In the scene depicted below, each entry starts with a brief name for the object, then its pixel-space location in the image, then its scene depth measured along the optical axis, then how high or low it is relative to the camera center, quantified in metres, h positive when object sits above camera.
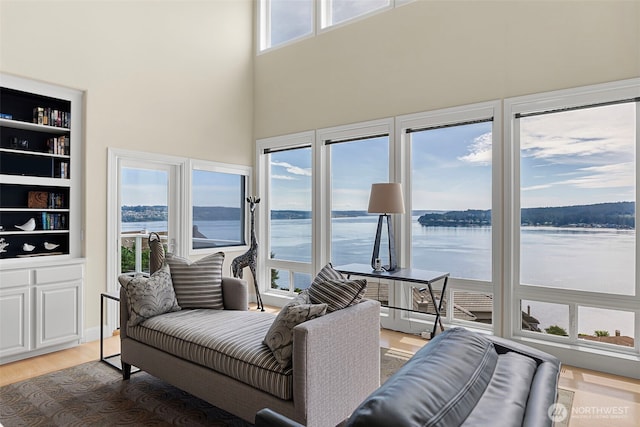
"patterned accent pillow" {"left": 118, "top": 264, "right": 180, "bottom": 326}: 3.00 -0.60
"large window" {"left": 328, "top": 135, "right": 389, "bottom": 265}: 4.75 +0.30
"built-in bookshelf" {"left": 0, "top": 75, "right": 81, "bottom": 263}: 3.77 +0.45
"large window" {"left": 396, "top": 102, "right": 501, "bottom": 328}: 3.98 +0.16
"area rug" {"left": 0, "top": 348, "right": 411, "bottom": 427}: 2.55 -1.29
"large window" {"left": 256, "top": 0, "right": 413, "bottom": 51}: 4.91 +2.66
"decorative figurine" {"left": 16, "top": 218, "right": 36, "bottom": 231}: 3.77 -0.08
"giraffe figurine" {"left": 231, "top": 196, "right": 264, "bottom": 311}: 4.91 -0.54
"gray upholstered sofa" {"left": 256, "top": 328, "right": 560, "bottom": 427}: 0.73 -0.36
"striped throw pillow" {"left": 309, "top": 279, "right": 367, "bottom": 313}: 2.42 -0.47
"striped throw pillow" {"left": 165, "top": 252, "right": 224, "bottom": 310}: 3.27 -0.54
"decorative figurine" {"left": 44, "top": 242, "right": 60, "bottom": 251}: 3.96 -0.28
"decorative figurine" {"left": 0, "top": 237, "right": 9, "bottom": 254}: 3.63 -0.25
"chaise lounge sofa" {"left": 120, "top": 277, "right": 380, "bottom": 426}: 2.12 -0.86
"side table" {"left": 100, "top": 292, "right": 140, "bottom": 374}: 3.36 -1.27
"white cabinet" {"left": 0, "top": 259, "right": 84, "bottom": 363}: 3.49 -0.84
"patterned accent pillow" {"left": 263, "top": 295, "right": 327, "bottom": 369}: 2.16 -0.62
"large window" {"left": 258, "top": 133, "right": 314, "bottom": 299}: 5.38 +0.08
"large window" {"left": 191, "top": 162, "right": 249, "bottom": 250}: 5.26 +0.16
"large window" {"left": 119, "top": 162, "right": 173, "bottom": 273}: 4.55 +0.09
